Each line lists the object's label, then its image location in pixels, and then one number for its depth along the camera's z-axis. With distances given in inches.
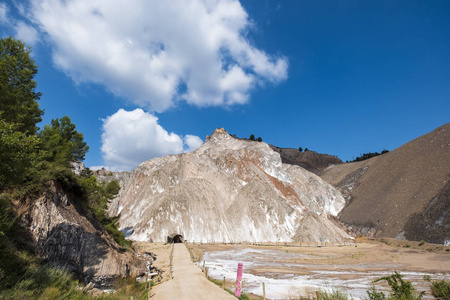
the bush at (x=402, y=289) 334.3
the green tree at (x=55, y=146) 896.3
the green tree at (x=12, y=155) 364.2
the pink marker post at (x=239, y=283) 563.5
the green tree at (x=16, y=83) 570.9
